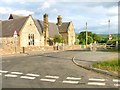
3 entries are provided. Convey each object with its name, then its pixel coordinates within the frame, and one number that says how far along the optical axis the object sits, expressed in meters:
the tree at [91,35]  52.13
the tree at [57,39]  32.44
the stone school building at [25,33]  20.50
